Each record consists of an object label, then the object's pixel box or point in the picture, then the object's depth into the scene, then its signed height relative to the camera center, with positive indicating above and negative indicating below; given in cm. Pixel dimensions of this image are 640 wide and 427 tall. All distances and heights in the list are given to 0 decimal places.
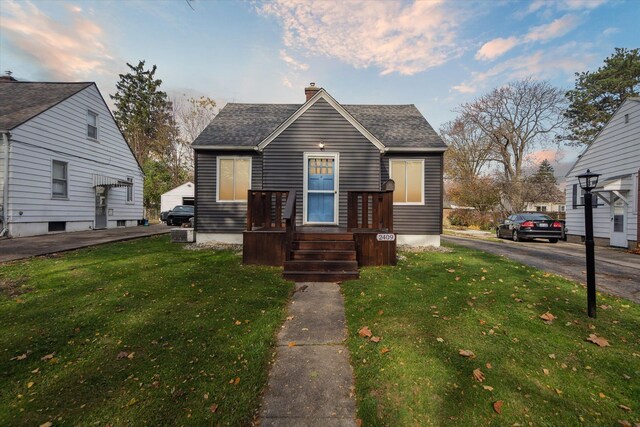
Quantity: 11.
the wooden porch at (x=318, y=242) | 608 -60
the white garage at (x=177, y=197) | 2888 +200
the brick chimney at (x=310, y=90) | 1191 +549
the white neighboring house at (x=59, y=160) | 1055 +248
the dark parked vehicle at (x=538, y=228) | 1384 -49
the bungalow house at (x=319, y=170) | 947 +164
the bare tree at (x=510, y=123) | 2525 +903
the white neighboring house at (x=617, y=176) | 1075 +176
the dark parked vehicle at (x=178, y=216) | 2111 -1
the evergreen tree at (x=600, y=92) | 2336 +1105
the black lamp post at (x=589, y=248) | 401 -44
